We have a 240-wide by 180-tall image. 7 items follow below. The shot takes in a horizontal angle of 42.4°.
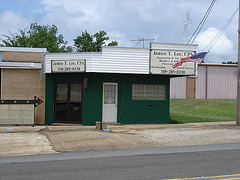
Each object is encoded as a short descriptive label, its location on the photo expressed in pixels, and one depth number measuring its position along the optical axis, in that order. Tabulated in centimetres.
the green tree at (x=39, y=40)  3866
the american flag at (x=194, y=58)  1428
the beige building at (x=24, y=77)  1586
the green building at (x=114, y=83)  1489
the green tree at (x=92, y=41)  4962
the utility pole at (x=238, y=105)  1463
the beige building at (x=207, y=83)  3638
